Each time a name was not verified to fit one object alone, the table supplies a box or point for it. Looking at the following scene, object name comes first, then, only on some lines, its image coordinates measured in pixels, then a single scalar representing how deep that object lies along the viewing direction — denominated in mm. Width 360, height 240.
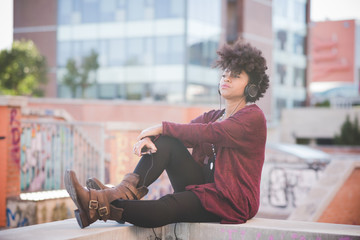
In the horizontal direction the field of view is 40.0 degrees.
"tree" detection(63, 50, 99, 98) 39188
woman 3418
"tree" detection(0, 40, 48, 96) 33344
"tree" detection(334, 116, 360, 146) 29422
